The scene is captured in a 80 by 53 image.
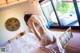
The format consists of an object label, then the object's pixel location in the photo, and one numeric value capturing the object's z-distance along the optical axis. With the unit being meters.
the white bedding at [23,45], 1.46
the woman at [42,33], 1.29
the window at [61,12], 2.62
